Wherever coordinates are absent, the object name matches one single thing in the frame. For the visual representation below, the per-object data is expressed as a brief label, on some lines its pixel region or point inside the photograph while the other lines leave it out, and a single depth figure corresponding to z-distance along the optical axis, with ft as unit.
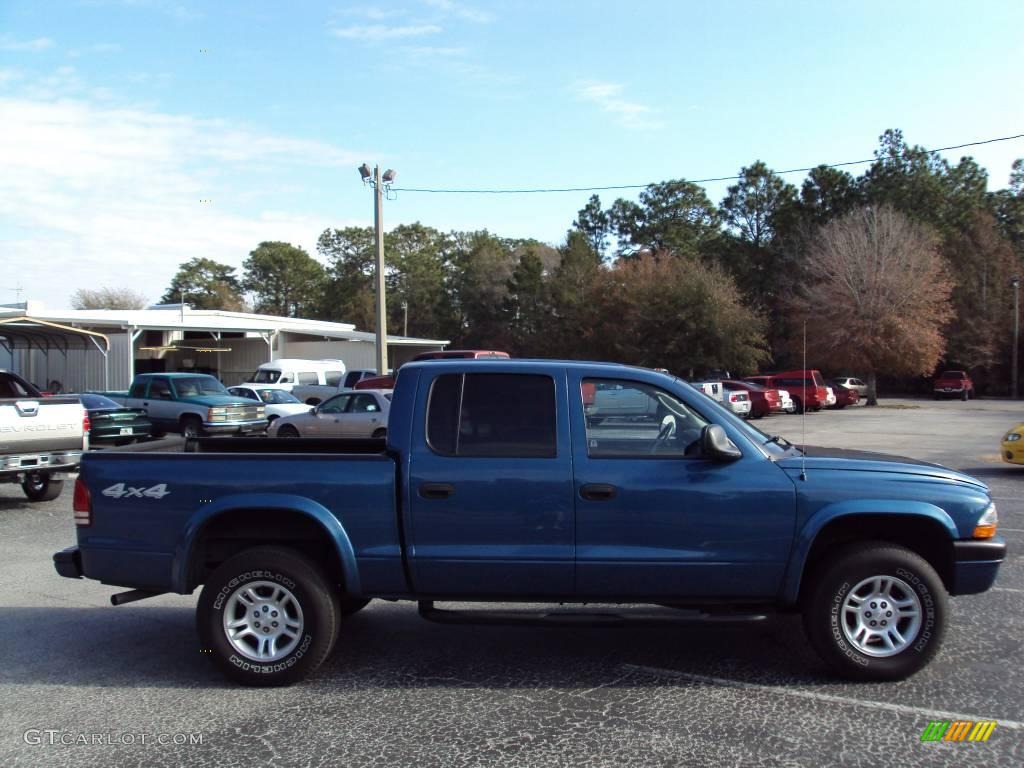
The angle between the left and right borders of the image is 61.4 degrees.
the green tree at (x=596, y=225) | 271.49
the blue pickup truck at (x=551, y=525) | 15.97
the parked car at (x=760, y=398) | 105.50
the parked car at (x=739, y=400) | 95.74
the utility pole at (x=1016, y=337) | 160.15
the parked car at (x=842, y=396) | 130.11
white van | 100.01
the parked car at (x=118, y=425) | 59.26
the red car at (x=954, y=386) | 155.74
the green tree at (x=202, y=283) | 297.74
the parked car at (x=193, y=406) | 67.51
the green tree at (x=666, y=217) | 244.22
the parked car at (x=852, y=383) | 138.35
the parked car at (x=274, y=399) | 79.00
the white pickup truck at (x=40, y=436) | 34.96
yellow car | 47.19
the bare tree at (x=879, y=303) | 131.54
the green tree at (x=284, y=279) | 290.76
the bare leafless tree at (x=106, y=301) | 299.79
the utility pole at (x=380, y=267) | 90.48
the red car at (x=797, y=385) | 114.42
